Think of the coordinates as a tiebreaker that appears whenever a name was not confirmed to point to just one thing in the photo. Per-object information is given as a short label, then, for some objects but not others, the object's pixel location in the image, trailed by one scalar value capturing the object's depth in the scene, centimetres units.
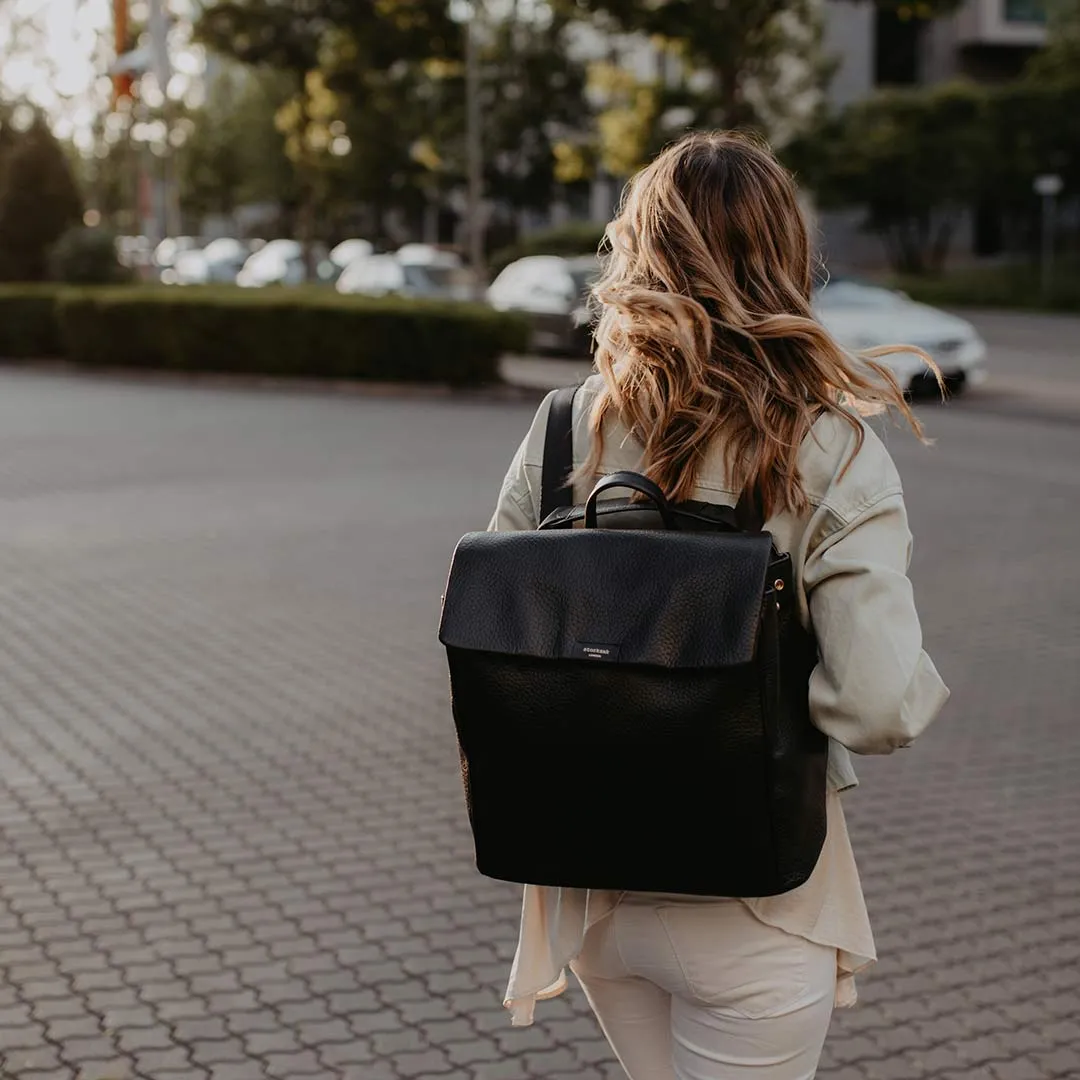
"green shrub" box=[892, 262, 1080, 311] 3803
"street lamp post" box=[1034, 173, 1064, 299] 3650
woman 202
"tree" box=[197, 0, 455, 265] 3116
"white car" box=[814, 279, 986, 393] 1924
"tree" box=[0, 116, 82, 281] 3009
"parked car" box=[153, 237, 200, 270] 4638
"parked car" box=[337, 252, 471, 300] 2941
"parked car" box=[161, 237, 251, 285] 4334
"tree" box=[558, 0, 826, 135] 2731
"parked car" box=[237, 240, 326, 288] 3894
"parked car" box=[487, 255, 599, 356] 2491
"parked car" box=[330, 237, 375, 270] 4576
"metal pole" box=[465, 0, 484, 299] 2970
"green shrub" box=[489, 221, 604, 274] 4403
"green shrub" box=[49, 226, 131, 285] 2812
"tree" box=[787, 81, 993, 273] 4272
